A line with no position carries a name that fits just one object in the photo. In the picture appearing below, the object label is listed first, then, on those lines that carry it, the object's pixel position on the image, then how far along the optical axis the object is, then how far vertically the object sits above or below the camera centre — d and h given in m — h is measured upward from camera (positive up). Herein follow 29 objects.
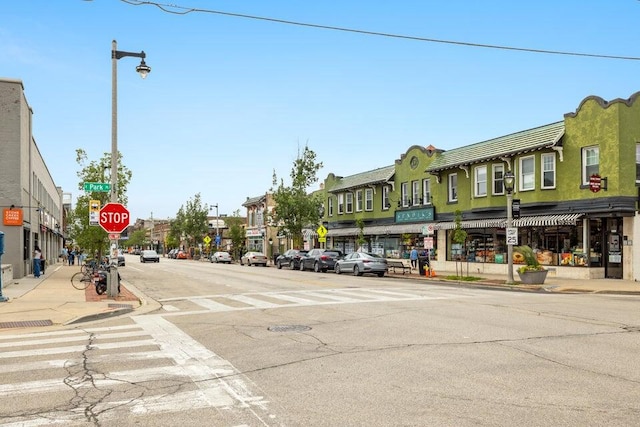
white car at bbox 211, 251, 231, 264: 60.66 -2.27
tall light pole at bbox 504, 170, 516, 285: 23.62 +0.96
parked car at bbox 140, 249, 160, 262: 61.41 -2.25
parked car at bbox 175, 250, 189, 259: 84.00 -2.80
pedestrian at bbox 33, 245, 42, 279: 28.11 -1.34
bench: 32.31 -1.66
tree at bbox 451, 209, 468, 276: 28.08 +0.23
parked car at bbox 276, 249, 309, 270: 40.91 -1.72
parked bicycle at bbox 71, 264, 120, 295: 18.38 -1.64
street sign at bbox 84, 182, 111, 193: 17.95 +1.61
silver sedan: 31.55 -1.61
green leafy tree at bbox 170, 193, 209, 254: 83.69 +2.29
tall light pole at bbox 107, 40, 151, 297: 17.38 +3.61
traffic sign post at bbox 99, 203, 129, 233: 17.16 +0.57
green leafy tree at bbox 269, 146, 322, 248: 48.31 +3.01
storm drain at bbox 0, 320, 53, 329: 11.94 -1.88
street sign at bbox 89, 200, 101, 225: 22.27 +0.95
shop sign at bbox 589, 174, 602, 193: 24.45 +2.28
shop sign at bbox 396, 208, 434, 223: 36.78 +1.40
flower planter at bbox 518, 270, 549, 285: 23.41 -1.73
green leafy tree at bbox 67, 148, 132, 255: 30.56 +2.17
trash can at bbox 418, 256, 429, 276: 31.19 -1.59
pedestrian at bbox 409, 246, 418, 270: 33.99 -1.34
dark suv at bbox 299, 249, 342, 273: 36.41 -1.55
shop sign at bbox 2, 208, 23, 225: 25.88 +0.95
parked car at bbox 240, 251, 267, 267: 50.47 -2.06
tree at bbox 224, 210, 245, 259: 69.19 -0.36
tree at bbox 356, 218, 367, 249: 40.39 +0.21
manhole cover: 10.72 -1.79
